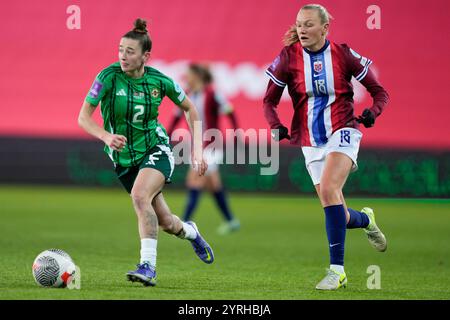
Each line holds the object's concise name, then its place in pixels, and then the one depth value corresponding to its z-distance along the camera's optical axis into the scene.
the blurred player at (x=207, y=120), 26.45
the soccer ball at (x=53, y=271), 12.73
